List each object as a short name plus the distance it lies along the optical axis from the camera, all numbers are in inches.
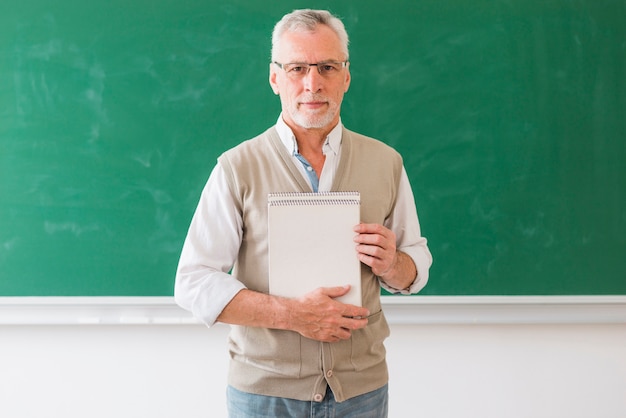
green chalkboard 85.0
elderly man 53.8
